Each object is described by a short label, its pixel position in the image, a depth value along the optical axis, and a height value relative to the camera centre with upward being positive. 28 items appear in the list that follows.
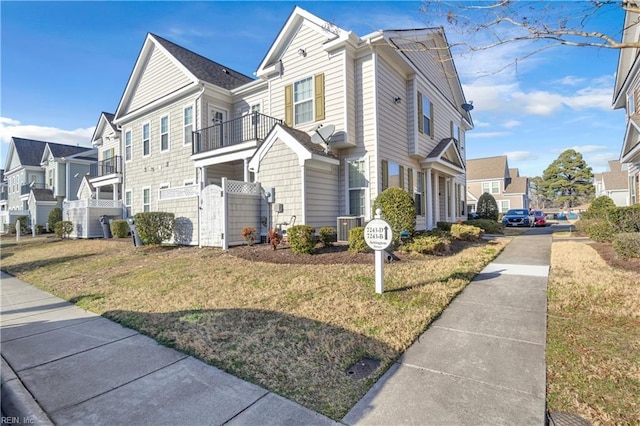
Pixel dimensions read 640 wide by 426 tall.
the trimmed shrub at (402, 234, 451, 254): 8.52 -0.94
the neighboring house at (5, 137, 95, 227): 29.41 +4.53
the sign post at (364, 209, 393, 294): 5.18 -0.48
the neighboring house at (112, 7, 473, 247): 10.99 +3.42
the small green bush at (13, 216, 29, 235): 28.09 -0.73
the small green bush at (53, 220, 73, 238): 18.50 -0.63
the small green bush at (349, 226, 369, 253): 8.55 -0.79
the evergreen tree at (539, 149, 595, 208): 44.25 +4.26
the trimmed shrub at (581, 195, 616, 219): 13.70 +0.10
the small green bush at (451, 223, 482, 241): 12.00 -0.85
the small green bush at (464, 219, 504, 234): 15.93 -0.80
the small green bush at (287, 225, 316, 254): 8.80 -0.72
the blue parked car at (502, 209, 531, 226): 23.02 -0.61
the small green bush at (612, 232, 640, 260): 7.21 -0.86
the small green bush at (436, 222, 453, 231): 14.02 -0.67
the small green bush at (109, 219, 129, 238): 16.02 -0.60
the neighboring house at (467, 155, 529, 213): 42.25 +3.59
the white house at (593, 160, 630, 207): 30.96 +2.30
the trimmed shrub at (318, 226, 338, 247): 9.65 -0.70
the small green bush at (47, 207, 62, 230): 24.83 +0.03
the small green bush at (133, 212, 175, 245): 12.16 -0.41
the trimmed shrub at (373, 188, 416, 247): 8.69 -0.01
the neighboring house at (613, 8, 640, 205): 13.19 +5.54
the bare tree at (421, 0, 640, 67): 4.03 +2.63
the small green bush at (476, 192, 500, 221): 22.02 +0.16
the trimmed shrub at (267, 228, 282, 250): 9.69 -0.77
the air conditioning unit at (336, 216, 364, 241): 10.23 -0.41
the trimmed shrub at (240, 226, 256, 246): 10.68 -0.68
